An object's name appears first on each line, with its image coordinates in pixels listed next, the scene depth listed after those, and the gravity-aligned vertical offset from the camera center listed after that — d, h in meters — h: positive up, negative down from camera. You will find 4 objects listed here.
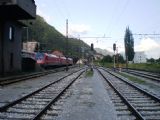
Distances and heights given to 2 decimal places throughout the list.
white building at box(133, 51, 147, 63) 85.43 +0.97
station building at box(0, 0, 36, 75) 13.75 +3.49
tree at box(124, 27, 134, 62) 74.68 +6.68
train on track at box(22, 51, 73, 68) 23.11 +0.56
